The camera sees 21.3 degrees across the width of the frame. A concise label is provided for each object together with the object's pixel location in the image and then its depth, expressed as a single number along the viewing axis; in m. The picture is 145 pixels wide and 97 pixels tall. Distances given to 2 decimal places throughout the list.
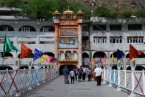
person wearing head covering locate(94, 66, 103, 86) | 30.07
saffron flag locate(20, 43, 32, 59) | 30.58
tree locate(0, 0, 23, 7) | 92.50
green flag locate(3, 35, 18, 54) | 23.67
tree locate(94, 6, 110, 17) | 76.17
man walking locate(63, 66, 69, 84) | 34.97
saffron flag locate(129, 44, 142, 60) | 25.34
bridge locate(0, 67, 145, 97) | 18.06
